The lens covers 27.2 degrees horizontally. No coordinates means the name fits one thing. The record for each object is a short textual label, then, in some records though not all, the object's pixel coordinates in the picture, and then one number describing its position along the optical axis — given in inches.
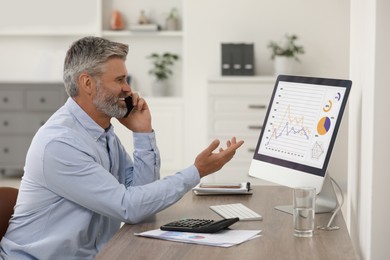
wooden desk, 84.7
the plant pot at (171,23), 300.8
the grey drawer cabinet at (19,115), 293.9
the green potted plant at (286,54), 274.7
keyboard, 103.6
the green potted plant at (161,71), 303.4
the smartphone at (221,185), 124.1
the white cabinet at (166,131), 295.6
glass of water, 93.4
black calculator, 93.7
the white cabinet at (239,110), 267.9
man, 99.2
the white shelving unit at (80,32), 306.2
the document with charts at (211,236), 89.4
